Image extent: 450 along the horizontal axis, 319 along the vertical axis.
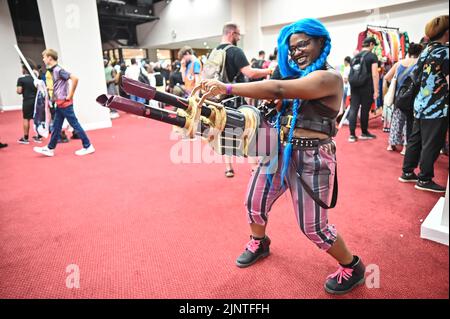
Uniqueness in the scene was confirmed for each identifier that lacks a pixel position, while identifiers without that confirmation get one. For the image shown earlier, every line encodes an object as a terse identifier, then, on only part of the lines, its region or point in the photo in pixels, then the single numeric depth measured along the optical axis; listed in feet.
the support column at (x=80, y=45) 19.04
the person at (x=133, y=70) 26.37
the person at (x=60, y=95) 13.53
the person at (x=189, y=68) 13.89
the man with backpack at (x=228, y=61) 9.06
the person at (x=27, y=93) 16.98
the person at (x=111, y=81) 28.68
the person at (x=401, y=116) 11.15
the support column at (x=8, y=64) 34.45
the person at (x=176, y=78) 25.53
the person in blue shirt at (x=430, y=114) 7.14
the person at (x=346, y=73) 21.34
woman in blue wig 3.84
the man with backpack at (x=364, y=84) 15.21
